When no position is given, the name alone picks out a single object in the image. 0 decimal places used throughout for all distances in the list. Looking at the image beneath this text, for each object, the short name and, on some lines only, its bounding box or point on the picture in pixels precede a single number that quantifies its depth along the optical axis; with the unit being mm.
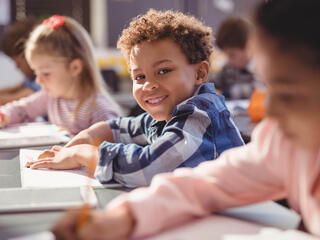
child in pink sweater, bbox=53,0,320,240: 603
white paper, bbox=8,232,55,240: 711
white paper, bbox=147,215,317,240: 693
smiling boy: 1082
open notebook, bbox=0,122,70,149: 1612
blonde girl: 1993
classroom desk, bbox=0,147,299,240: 757
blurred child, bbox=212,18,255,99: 3398
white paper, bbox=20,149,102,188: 1057
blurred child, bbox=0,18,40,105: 2669
